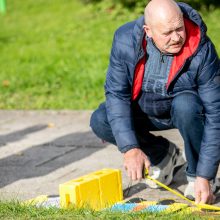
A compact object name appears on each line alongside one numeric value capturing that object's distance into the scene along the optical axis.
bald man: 7.89
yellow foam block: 8.06
